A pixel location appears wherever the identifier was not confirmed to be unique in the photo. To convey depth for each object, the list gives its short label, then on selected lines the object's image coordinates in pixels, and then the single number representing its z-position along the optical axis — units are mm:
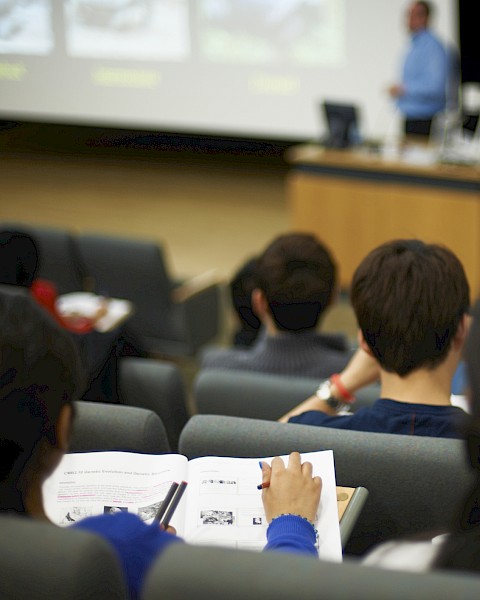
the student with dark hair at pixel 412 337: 1818
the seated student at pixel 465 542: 1025
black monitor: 5273
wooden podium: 4852
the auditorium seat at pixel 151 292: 3975
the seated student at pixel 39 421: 1177
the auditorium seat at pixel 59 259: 4121
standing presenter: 5930
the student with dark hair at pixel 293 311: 2572
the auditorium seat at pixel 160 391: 2643
